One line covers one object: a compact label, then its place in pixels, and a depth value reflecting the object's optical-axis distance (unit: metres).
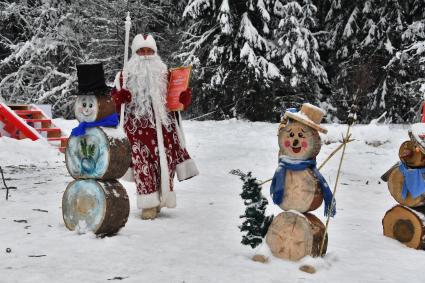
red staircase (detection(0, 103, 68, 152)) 10.34
